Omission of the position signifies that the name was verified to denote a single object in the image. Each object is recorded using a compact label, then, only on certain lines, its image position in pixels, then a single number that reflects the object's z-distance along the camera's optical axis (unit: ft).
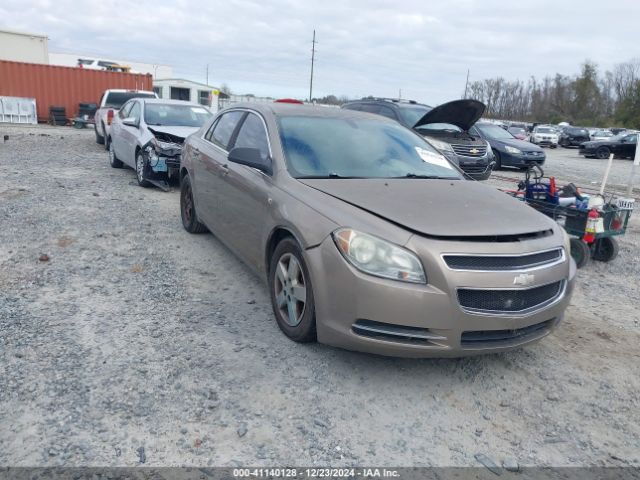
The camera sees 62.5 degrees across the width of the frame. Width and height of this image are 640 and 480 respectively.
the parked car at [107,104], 48.93
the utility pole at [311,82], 189.10
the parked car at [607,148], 82.17
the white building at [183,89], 147.84
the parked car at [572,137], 116.37
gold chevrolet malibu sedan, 9.62
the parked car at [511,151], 51.85
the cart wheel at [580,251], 19.26
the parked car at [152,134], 28.84
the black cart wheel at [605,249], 20.42
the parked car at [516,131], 93.09
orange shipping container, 78.89
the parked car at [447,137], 36.35
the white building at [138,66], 171.32
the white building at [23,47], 102.99
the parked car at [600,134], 127.35
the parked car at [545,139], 108.68
